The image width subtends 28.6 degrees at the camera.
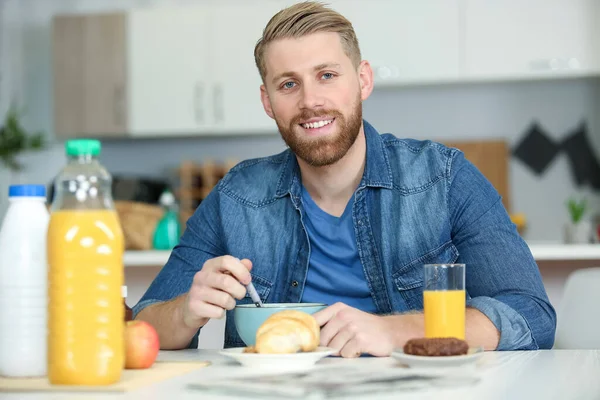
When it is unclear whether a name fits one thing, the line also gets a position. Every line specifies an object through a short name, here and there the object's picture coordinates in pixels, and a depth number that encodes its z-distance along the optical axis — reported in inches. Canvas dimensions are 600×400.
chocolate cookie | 51.1
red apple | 51.9
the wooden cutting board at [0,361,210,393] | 46.1
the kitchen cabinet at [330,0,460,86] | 179.1
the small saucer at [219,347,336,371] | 51.3
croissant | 52.2
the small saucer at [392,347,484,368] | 50.4
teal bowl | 58.1
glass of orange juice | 56.1
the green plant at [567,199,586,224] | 140.6
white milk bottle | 49.9
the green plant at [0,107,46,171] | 193.3
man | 69.4
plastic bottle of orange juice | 45.6
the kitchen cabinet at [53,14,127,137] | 196.6
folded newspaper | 44.6
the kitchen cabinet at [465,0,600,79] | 173.9
